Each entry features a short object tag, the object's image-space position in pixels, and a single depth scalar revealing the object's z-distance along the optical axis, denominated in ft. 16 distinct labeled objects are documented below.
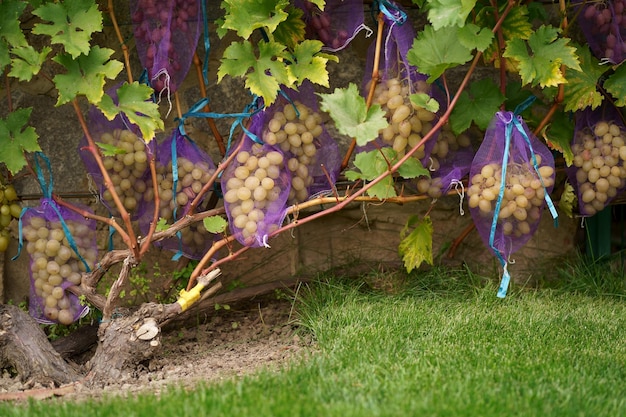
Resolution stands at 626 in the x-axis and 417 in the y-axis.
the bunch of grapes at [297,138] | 8.82
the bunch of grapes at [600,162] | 9.32
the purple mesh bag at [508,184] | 8.65
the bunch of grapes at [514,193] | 8.66
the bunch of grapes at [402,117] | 8.75
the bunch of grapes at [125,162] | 9.14
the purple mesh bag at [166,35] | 9.01
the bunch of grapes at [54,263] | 9.07
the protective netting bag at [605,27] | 9.37
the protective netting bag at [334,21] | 9.10
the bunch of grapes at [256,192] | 8.66
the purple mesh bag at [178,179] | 9.27
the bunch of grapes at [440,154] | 9.18
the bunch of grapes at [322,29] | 9.09
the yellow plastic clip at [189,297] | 8.75
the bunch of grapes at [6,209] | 9.80
